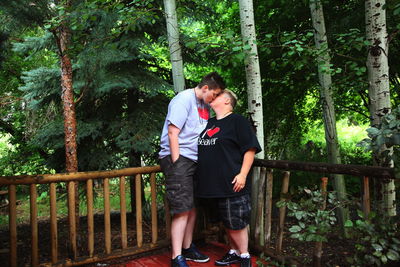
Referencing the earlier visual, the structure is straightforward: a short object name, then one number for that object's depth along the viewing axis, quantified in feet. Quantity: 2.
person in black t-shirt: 9.01
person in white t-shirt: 9.01
